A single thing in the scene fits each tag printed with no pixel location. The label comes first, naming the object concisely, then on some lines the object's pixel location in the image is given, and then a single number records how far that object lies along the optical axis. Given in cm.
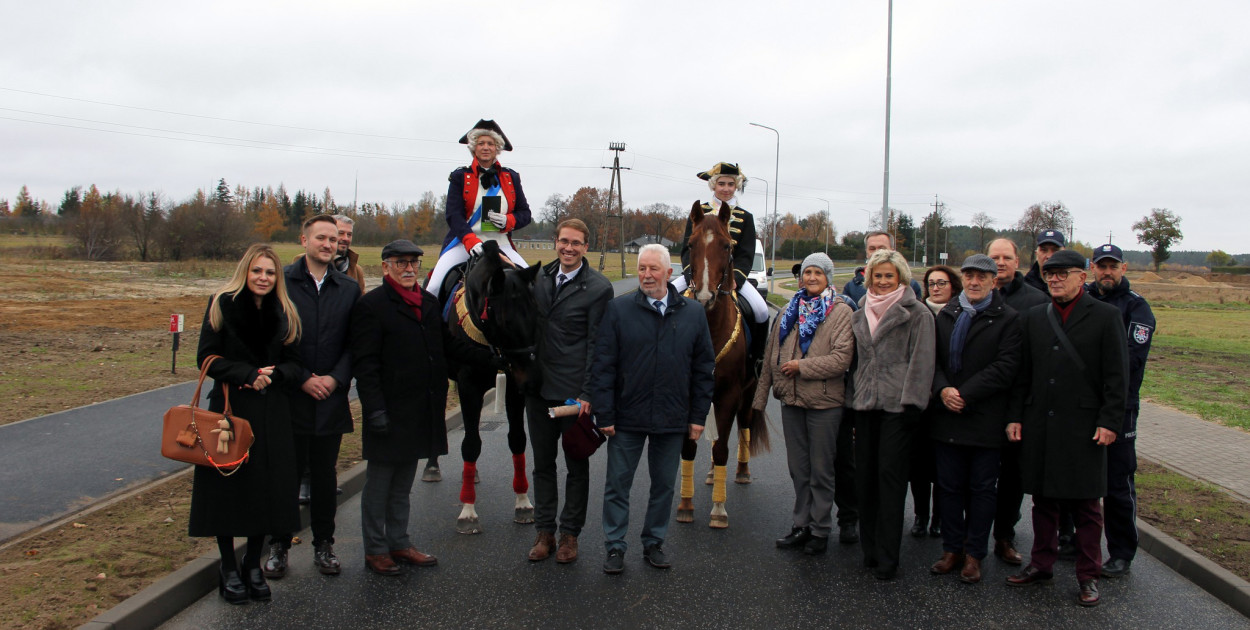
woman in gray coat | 488
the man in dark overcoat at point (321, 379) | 473
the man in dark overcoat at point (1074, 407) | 449
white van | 2844
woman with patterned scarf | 525
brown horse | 573
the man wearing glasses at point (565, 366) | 506
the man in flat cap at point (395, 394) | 478
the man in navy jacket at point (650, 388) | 486
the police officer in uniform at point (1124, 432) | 491
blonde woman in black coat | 423
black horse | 512
